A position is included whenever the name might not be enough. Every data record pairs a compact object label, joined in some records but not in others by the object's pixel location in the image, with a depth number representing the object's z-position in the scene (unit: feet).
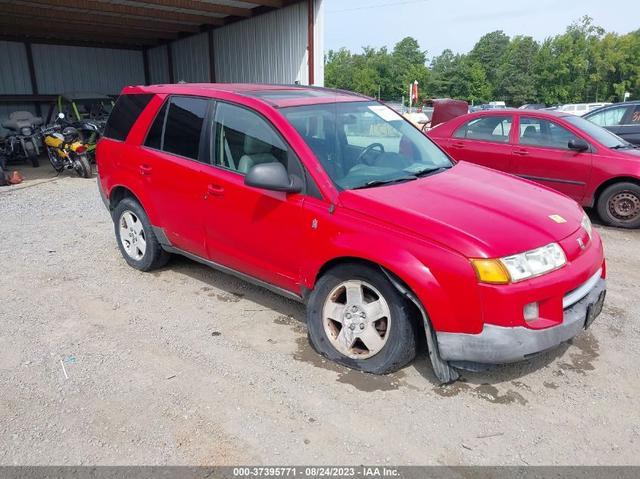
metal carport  45.29
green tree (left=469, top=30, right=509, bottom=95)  308.19
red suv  9.05
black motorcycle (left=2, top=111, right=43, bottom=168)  40.81
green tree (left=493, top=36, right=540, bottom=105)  265.54
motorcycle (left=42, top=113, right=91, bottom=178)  36.58
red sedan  21.89
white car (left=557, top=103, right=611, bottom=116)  133.84
